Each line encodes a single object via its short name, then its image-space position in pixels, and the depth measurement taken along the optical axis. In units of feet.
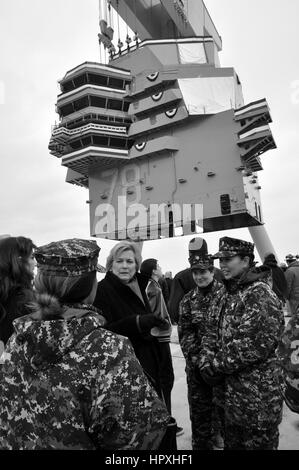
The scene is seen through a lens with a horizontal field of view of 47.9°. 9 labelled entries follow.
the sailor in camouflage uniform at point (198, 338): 10.85
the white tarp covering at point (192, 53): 69.10
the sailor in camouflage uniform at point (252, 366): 8.11
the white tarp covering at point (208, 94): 62.34
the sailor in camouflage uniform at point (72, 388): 4.27
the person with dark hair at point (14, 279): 6.62
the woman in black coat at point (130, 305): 8.32
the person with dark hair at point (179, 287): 16.76
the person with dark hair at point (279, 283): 23.88
